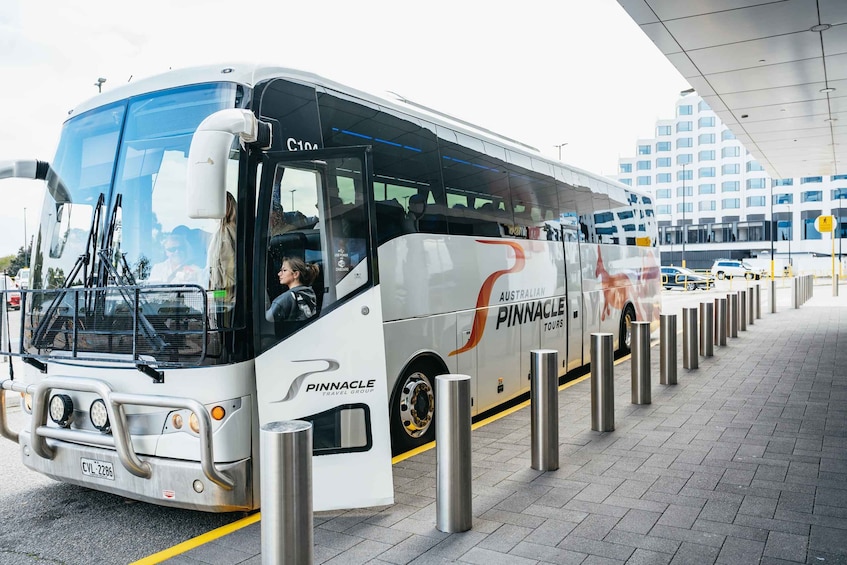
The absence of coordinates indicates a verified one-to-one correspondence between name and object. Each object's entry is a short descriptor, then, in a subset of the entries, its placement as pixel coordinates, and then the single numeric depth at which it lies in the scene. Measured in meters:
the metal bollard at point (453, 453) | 4.67
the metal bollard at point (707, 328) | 12.47
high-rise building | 84.06
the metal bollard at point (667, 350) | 9.71
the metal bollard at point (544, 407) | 5.88
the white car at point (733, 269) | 58.69
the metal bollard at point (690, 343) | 11.08
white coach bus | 4.69
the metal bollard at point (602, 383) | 7.22
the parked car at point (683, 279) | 44.31
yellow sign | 28.52
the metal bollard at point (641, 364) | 8.37
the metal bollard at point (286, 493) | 3.49
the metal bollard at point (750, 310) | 18.41
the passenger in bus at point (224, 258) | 4.73
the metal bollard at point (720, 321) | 13.68
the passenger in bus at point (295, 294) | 4.94
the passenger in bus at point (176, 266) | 4.76
